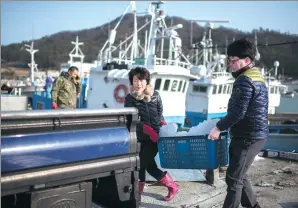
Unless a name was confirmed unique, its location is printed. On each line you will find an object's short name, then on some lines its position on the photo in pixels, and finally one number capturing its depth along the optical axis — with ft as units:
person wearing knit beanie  8.88
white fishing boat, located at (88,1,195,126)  34.78
